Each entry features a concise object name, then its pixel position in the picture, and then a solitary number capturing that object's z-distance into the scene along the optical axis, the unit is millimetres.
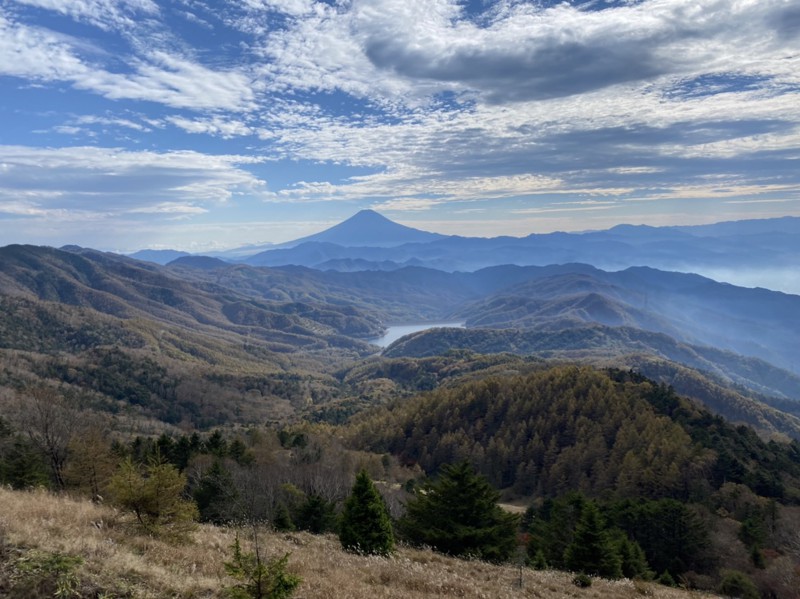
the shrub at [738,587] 32938
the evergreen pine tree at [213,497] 34469
